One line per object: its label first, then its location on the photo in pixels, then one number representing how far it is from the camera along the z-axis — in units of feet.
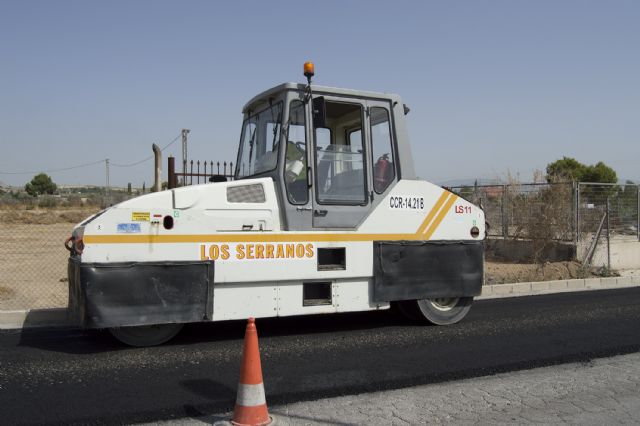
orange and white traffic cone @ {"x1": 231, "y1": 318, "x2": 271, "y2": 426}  13.03
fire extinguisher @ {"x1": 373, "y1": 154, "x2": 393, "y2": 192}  22.94
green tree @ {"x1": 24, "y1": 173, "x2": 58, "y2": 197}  240.12
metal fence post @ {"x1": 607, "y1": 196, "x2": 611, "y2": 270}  46.83
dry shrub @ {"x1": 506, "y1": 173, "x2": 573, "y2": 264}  48.93
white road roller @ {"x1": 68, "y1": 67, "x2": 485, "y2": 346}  18.94
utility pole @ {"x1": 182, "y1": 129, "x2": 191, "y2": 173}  27.89
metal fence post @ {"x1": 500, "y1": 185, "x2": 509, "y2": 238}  54.80
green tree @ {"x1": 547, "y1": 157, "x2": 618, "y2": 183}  128.36
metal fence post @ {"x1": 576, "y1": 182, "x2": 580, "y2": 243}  47.98
